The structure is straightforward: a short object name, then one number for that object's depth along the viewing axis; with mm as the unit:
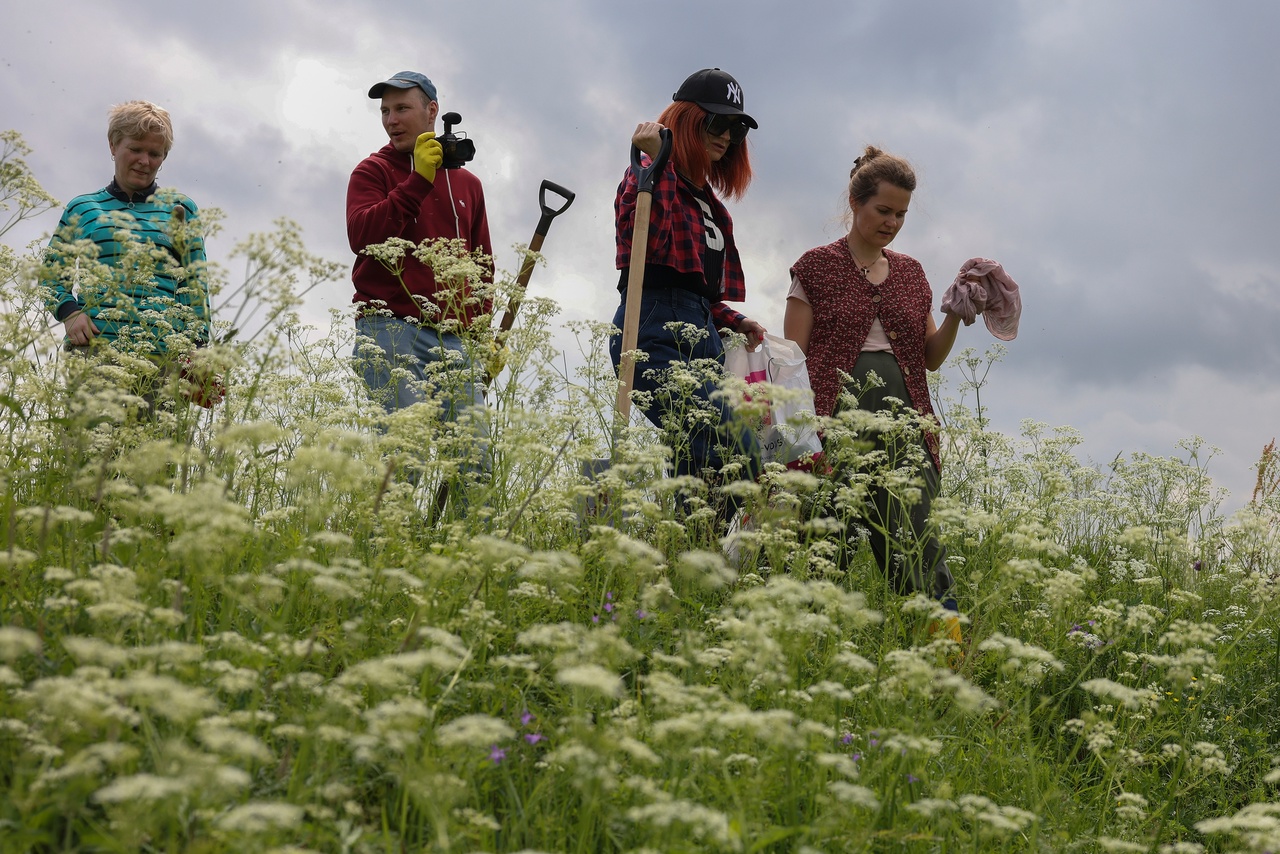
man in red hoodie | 5340
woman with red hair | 5383
